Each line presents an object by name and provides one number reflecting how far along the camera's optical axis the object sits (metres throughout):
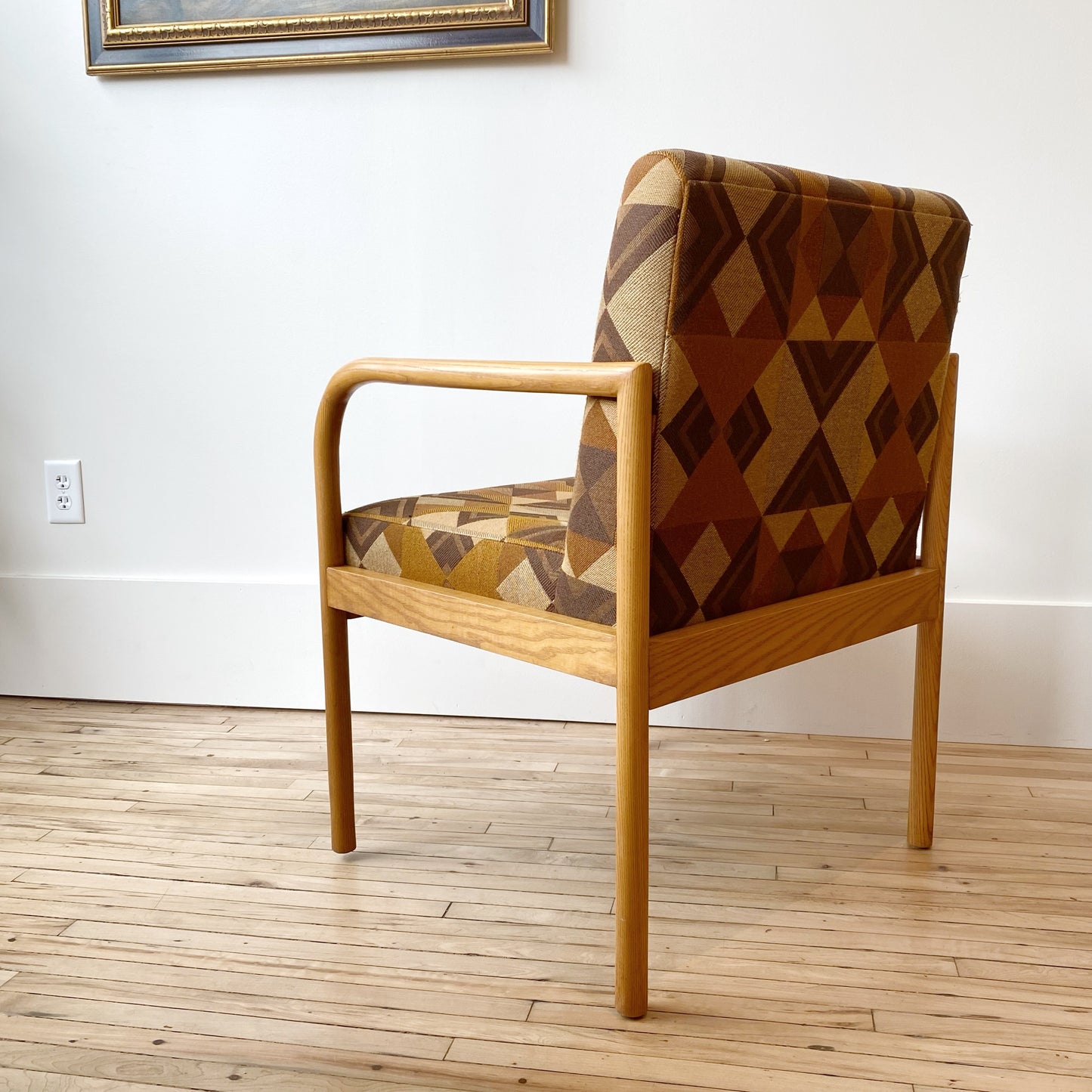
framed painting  1.79
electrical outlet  2.06
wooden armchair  0.96
